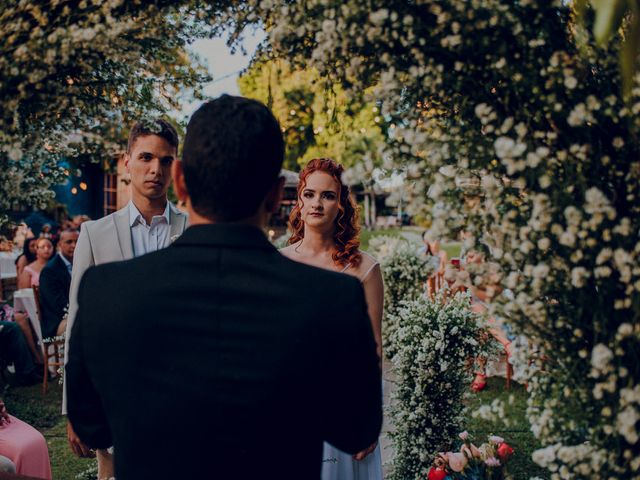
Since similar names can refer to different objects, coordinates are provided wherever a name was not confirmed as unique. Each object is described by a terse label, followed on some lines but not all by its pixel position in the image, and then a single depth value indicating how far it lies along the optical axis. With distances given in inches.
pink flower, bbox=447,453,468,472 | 148.2
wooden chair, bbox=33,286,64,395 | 304.3
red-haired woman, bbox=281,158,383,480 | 137.3
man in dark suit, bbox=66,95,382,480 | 56.0
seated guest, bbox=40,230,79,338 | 307.3
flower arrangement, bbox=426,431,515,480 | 146.9
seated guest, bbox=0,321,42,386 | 313.9
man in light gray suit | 121.3
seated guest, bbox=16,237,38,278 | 400.5
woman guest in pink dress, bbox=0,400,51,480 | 152.7
